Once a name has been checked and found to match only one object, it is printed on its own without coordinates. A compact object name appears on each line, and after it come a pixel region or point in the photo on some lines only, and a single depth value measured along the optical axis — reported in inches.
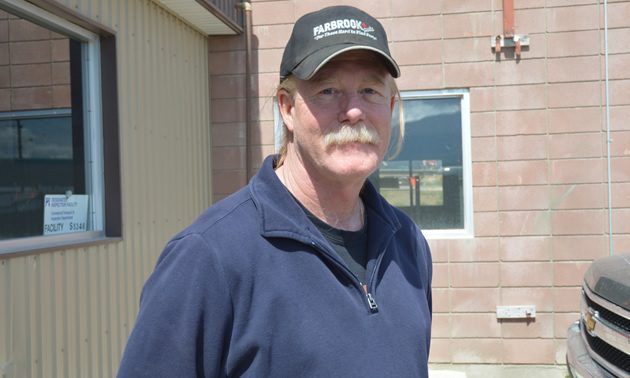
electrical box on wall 225.3
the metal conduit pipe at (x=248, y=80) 234.4
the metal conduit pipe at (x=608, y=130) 220.5
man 53.3
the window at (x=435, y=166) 232.4
